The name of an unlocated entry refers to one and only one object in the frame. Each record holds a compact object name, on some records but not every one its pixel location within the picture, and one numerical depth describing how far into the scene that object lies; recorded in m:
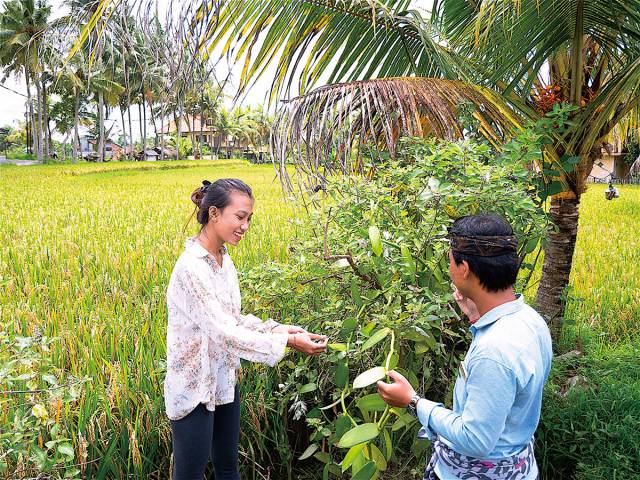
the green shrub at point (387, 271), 1.61
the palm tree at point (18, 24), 26.16
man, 1.07
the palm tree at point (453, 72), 2.37
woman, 1.53
